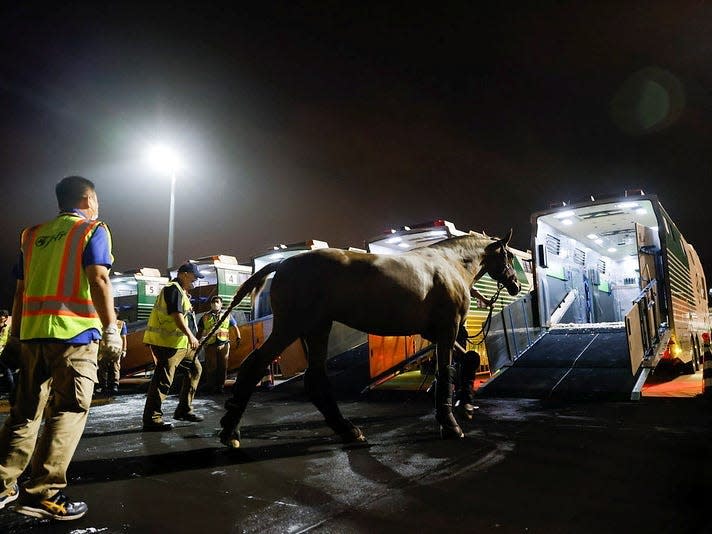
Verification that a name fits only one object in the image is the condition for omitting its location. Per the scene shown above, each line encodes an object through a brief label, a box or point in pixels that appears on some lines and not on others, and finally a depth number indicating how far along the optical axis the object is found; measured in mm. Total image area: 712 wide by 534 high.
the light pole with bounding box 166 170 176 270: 16688
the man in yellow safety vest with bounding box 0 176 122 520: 2645
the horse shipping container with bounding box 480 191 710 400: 7426
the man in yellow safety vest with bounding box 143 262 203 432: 5469
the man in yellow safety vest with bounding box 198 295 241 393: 9562
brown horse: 4461
